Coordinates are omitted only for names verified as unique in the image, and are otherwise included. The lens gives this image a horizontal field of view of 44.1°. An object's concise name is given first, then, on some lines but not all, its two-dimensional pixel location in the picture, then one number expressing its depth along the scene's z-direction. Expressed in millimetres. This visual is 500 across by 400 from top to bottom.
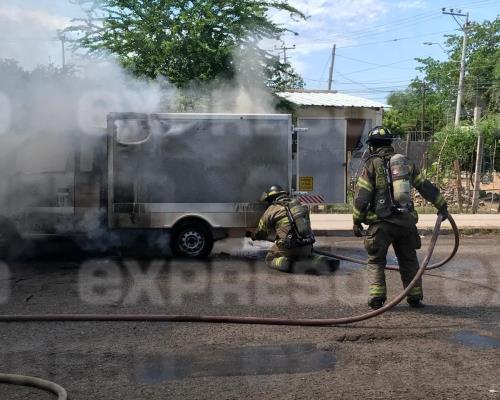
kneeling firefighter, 7816
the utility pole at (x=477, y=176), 14727
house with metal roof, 10500
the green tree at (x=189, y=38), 12812
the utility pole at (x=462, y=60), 37625
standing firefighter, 5820
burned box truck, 8578
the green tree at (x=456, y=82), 42312
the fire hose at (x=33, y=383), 3627
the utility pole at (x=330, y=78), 46625
